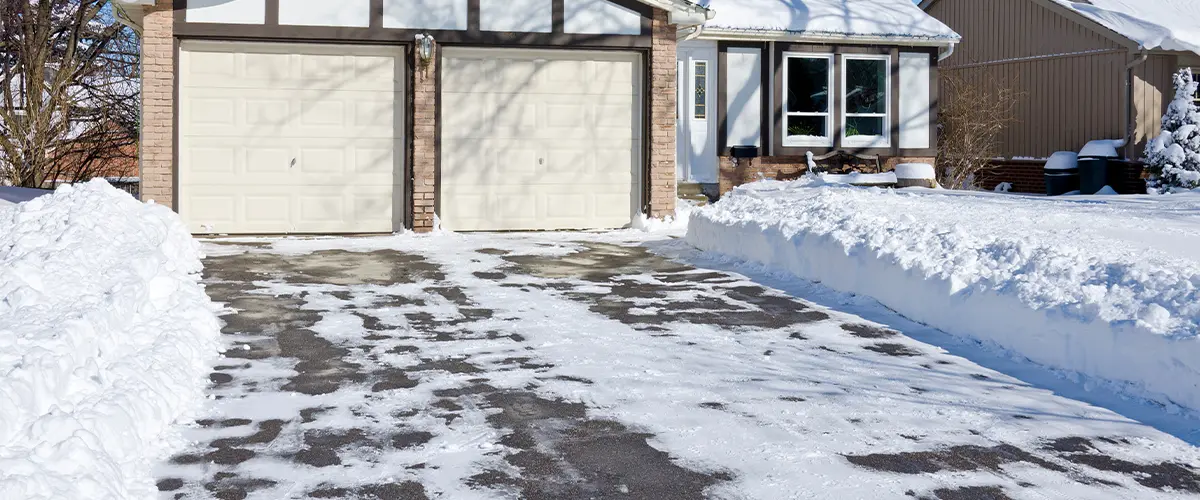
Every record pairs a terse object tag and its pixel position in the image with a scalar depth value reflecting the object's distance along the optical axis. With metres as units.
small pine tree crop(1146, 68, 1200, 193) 20.62
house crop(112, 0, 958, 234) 14.23
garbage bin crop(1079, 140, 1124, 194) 22.31
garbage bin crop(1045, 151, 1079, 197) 23.12
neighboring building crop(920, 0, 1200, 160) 22.50
